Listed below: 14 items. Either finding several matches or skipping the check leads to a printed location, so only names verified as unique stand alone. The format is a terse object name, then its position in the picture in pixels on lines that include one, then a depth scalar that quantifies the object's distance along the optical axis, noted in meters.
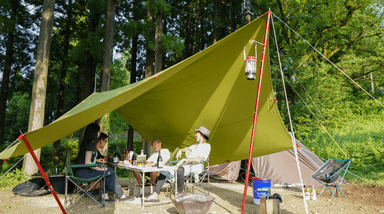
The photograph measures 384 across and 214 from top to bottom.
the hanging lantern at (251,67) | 2.69
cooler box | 3.47
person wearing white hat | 3.44
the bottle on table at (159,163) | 3.38
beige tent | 5.17
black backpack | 3.92
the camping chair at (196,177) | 3.77
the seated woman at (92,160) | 3.31
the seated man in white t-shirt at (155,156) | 3.91
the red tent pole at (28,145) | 2.23
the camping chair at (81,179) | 3.11
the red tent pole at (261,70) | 2.54
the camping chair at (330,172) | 4.07
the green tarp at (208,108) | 2.72
